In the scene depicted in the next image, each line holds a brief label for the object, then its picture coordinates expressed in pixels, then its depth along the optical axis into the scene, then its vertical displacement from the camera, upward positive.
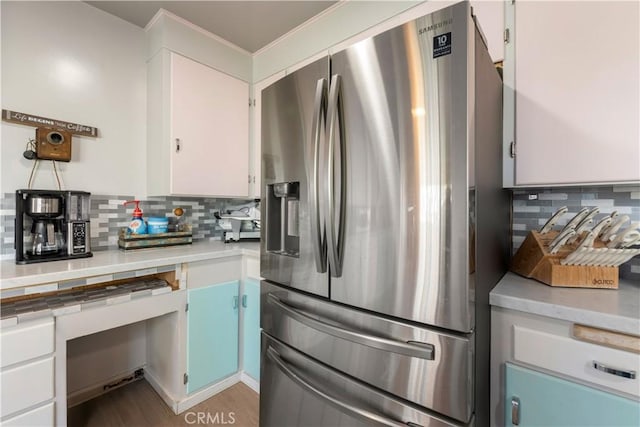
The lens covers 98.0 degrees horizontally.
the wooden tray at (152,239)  1.70 -0.18
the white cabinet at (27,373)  1.01 -0.62
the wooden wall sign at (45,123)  1.42 +0.49
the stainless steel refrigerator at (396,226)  0.76 -0.05
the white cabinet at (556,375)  0.72 -0.46
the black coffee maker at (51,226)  1.34 -0.08
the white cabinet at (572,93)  0.94 +0.44
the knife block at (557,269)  0.95 -0.20
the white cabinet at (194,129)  1.74 +0.56
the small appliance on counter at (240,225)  2.12 -0.10
